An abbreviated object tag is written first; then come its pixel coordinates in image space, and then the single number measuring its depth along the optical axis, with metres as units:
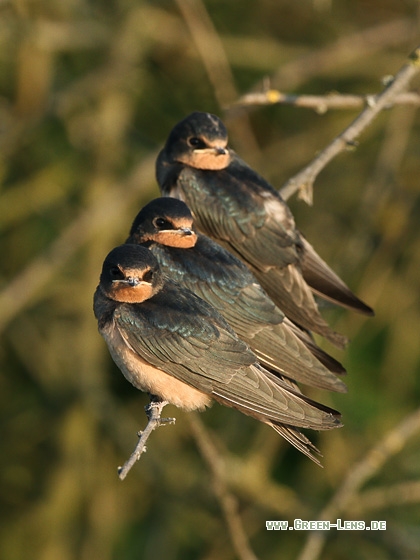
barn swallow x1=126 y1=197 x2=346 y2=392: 9.30
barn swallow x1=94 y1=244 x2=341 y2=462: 8.72
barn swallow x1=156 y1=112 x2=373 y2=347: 10.55
